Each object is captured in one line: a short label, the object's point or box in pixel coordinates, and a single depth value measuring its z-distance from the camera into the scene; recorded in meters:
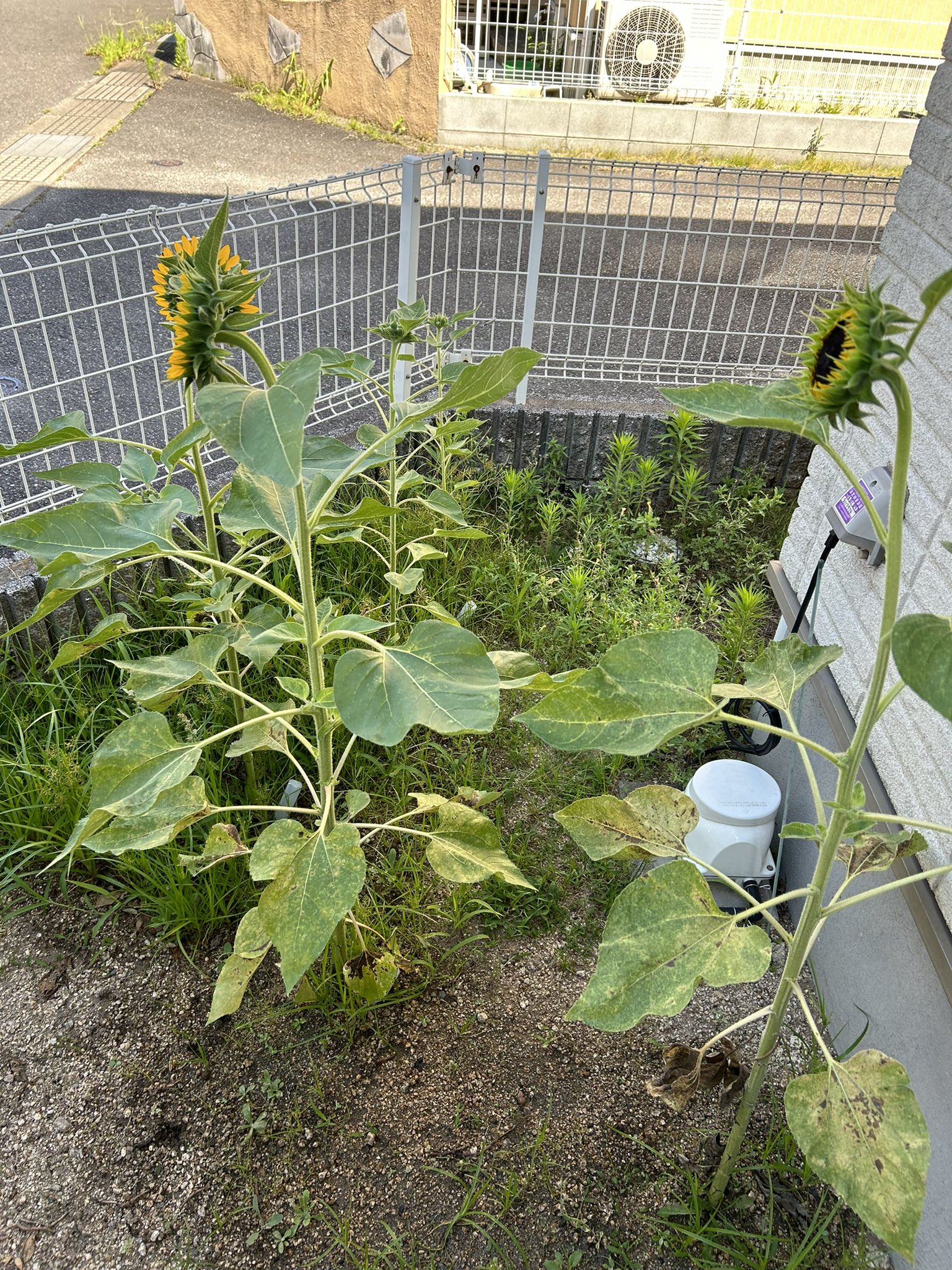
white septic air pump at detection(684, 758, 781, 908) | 2.41
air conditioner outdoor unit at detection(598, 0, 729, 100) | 8.03
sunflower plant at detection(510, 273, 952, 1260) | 1.04
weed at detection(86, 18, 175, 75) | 9.51
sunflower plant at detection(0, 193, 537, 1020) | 1.27
